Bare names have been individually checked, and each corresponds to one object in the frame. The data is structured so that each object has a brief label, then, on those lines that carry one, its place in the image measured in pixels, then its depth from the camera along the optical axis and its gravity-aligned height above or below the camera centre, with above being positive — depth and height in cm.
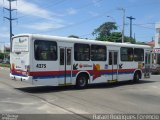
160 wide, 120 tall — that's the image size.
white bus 1658 -7
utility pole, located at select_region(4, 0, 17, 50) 7138 +1021
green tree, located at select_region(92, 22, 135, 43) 9500 +864
